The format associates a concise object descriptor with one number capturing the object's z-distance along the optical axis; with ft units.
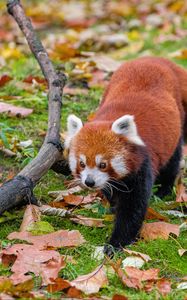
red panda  24.87
